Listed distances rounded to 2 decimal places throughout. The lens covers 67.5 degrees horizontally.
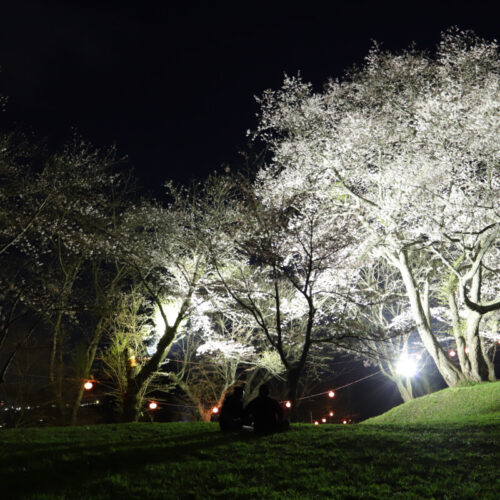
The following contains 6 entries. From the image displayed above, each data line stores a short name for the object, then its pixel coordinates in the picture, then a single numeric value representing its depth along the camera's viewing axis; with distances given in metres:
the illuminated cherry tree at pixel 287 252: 10.94
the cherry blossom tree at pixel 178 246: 15.11
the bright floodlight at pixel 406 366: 19.33
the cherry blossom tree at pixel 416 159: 11.57
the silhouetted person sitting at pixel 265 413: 7.09
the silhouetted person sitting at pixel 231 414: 7.49
